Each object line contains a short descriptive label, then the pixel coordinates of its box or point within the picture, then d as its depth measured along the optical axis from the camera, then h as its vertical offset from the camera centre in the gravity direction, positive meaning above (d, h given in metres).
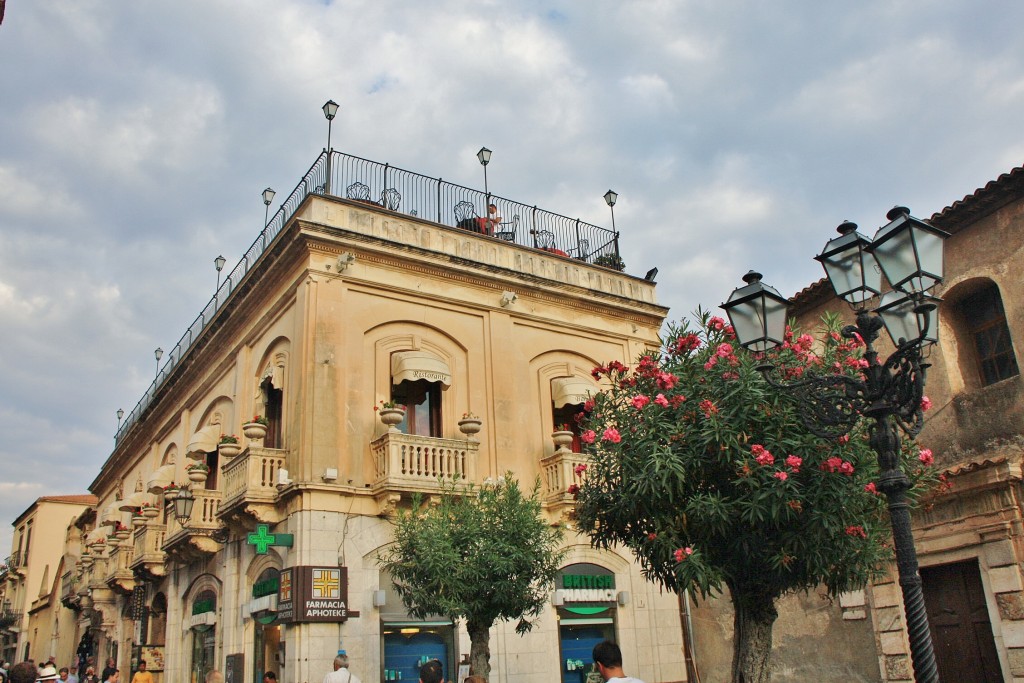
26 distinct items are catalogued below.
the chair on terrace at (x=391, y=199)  18.52 +8.70
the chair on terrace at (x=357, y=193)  18.16 +8.70
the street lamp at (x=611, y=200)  22.27 +10.09
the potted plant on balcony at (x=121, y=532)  25.70 +3.34
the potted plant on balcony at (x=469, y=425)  16.46 +3.67
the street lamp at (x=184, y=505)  17.52 +2.72
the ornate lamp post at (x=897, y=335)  6.57 +2.11
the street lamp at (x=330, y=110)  18.28 +10.35
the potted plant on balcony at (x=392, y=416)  15.73 +3.73
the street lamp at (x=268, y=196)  21.28 +10.30
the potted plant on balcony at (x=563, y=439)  17.77 +3.61
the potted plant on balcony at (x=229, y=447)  17.17 +3.67
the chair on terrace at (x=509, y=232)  20.06 +8.59
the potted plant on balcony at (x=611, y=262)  21.67 +8.44
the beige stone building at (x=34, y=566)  45.75 +4.69
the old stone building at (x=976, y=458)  12.45 +2.03
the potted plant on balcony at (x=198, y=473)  18.75 +3.54
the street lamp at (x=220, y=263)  26.47 +10.90
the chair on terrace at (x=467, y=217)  19.66 +8.77
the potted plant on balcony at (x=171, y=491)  19.94 +3.49
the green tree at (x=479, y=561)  12.66 +1.00
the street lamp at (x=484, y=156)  20.44 +10.39
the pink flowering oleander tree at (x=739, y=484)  9.38 +1.39
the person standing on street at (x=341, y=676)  11.56 -0.44
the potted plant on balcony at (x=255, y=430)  15.92 +3.66
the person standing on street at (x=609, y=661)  6.04 -0.22
